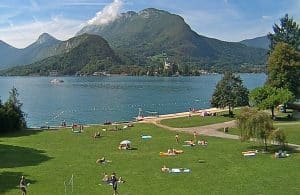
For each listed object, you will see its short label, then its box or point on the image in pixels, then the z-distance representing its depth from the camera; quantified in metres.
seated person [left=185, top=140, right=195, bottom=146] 57.00
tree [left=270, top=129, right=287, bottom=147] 51.12
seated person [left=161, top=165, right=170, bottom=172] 42.72
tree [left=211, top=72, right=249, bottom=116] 84.94
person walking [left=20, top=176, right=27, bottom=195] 34.09
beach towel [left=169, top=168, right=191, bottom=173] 42.43
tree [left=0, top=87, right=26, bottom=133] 70.44
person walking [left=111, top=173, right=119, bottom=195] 34.72
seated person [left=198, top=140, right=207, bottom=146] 56.90
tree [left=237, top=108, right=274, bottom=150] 52.09
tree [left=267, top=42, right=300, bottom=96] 85.75
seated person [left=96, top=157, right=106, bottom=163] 46.72
